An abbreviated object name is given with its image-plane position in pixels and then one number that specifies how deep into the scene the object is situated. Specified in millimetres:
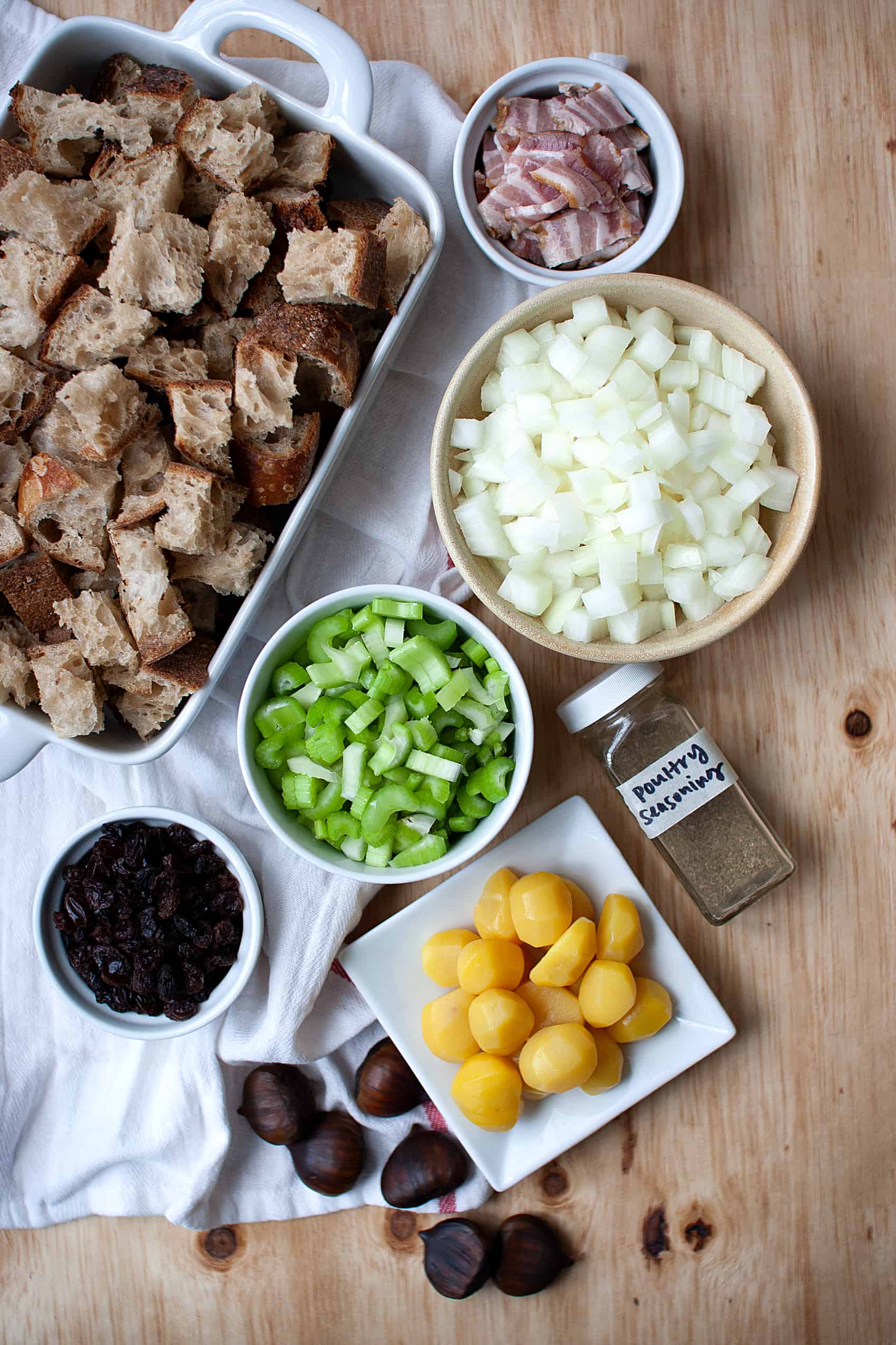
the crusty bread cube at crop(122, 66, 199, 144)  555
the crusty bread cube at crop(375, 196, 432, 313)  555
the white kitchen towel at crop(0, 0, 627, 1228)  609
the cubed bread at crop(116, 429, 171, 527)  560
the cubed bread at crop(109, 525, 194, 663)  549
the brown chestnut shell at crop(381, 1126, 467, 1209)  612
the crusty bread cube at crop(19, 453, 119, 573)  546
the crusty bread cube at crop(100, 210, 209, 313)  540
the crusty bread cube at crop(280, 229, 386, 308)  535
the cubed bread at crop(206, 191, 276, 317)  550
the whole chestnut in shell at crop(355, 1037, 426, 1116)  618
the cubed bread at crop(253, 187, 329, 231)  558
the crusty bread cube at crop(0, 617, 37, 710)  558
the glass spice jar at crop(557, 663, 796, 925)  588
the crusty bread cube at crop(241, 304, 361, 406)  540
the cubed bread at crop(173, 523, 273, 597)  552
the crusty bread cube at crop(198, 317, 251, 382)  569
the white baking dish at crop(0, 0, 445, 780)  550
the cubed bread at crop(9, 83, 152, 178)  551
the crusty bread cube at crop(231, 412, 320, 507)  550
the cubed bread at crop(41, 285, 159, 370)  545
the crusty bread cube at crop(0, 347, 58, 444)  549
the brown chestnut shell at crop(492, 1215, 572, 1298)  615
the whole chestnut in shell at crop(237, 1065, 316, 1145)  618
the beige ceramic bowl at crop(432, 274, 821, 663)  555
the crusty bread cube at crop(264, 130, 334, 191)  561
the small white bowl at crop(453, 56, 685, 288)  576
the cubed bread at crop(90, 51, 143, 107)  562
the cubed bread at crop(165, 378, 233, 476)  542
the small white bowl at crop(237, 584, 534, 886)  571
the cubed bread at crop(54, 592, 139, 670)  559
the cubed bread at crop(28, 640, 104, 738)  552
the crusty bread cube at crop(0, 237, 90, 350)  545
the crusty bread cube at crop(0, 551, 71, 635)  560
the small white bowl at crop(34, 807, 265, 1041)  596
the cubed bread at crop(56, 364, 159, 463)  536
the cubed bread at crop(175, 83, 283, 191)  549
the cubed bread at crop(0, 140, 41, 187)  547
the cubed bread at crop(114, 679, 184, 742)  567
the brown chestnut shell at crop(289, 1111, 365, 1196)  621
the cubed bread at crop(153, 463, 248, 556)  539
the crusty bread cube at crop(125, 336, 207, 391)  552
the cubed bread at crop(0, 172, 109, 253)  538
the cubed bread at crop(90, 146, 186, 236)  549
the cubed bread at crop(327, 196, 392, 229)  565
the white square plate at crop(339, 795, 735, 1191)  607
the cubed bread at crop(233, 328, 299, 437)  540
